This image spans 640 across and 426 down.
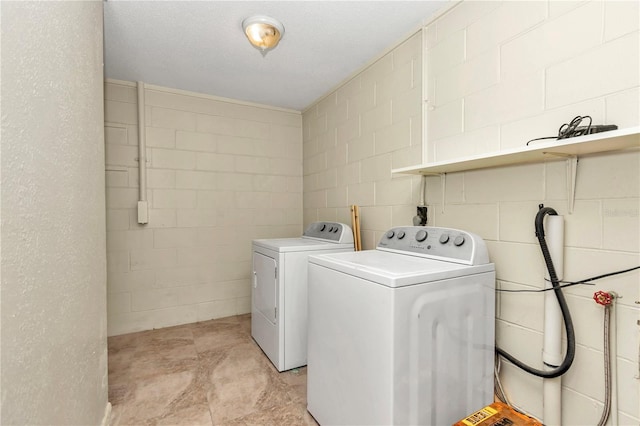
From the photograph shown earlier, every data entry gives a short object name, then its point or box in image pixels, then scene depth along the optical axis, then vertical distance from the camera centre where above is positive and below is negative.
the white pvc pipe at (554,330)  1.24 -0.52
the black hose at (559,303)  1.20 -0.40
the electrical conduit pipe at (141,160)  2.72 +0.43
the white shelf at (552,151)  0.95 +0.22
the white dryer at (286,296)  2.08 -0.64
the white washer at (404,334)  1.11 -0.53
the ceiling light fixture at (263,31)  1.85 +1.14
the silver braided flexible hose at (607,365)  1.12 -0.59
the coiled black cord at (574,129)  1.10 +0.31
